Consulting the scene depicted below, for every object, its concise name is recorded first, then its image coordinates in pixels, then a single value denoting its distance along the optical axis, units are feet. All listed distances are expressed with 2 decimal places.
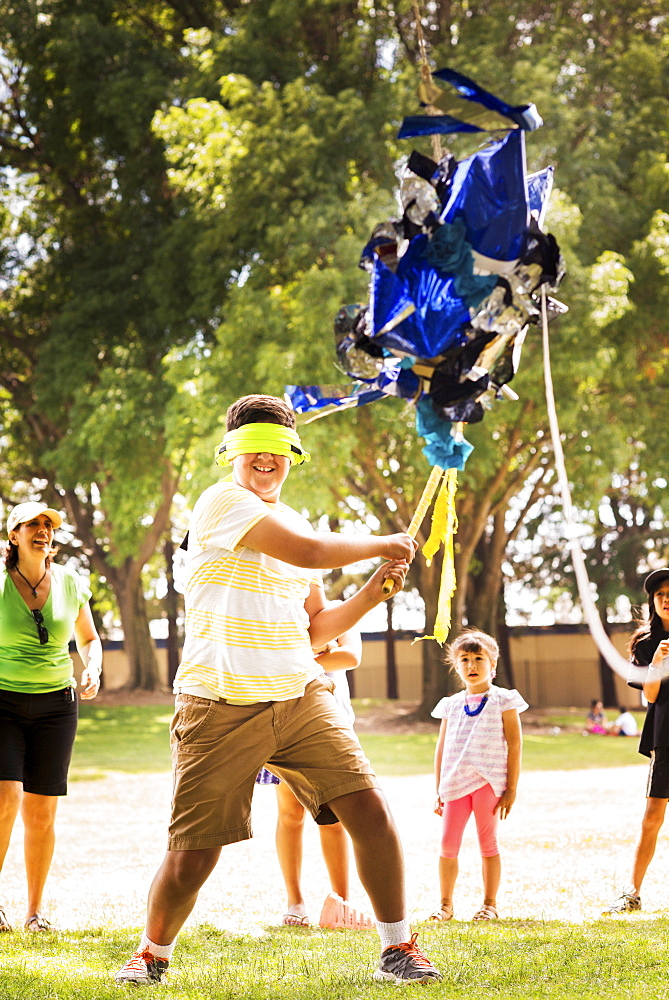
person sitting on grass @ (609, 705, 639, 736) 53.72
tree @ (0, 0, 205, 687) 51.60
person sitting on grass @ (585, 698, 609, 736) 55.11
